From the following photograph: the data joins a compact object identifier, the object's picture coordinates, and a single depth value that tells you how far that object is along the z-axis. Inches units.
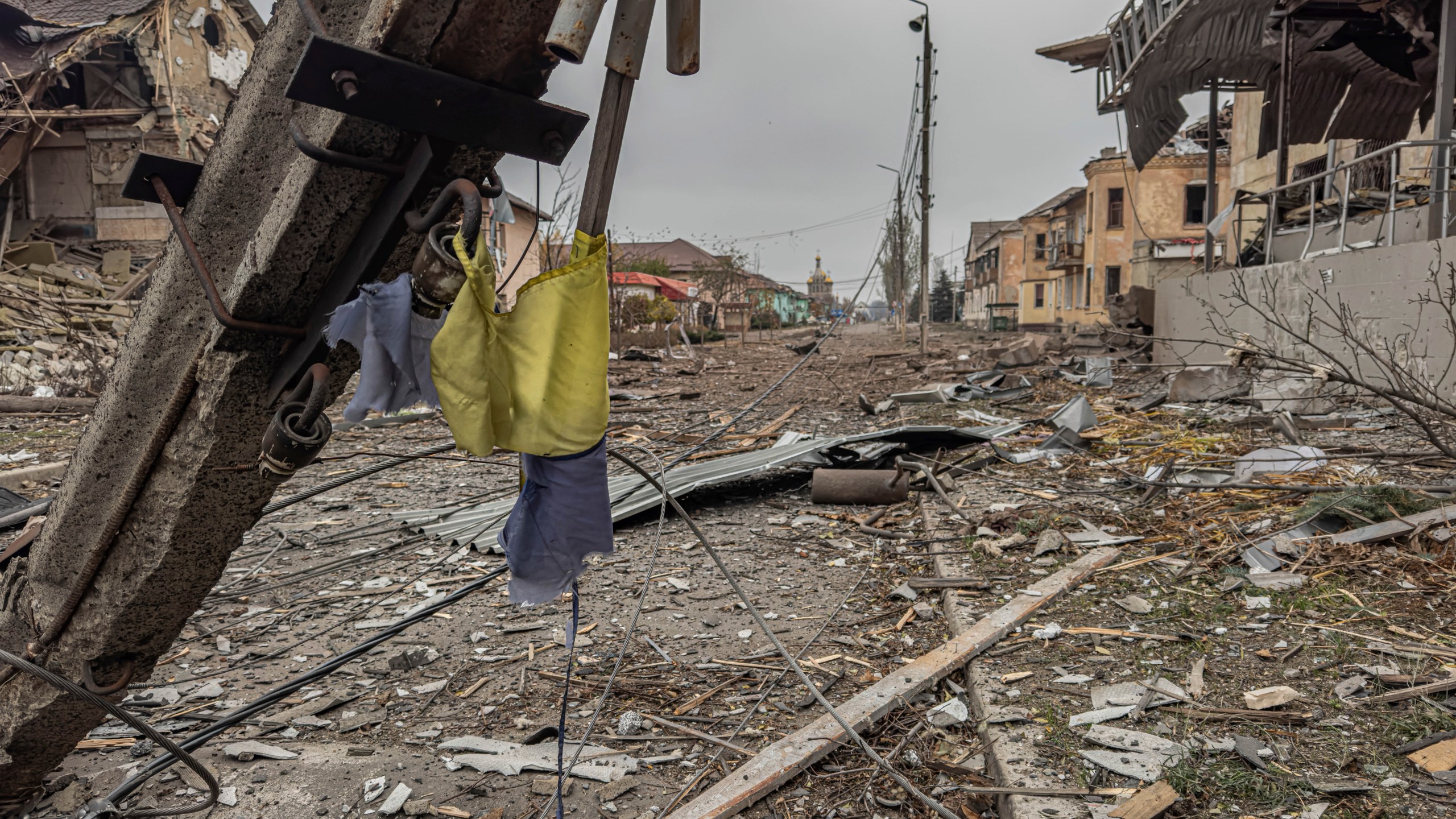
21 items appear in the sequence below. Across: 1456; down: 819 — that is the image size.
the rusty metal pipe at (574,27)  45.9
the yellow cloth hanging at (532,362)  50.6
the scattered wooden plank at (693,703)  131.8
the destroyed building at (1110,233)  1190.3
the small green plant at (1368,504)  169.0
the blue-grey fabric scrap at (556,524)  57.6
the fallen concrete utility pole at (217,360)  53.2
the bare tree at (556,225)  600.7
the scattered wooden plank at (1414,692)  107.0
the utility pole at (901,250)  888.0
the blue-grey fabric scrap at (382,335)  51.7
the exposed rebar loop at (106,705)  73.9
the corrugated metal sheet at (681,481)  227.6
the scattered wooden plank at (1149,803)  87.4
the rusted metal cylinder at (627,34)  52.4
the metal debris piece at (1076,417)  316.8
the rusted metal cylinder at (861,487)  260.1
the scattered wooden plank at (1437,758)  91.6
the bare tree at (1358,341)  175.8
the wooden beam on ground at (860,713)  101.2
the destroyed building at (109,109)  743.7
